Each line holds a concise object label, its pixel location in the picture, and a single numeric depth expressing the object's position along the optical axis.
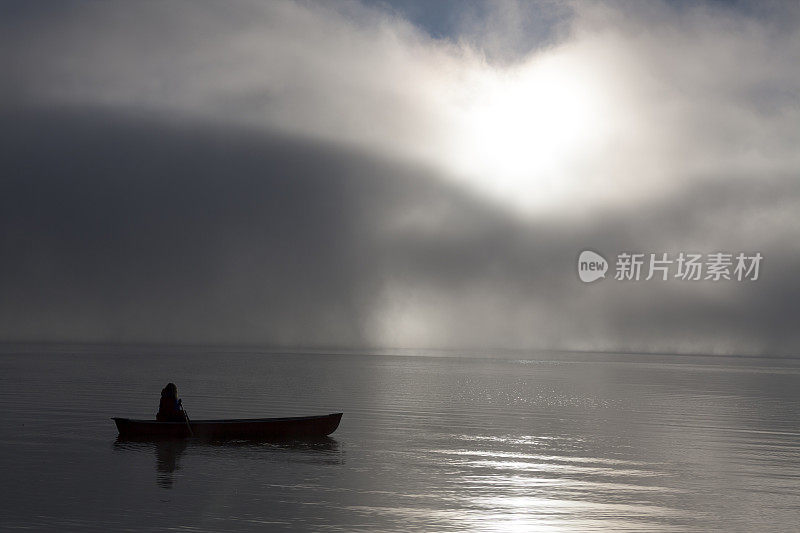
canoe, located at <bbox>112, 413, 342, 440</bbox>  50.03
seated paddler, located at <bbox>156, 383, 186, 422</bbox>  50.94
